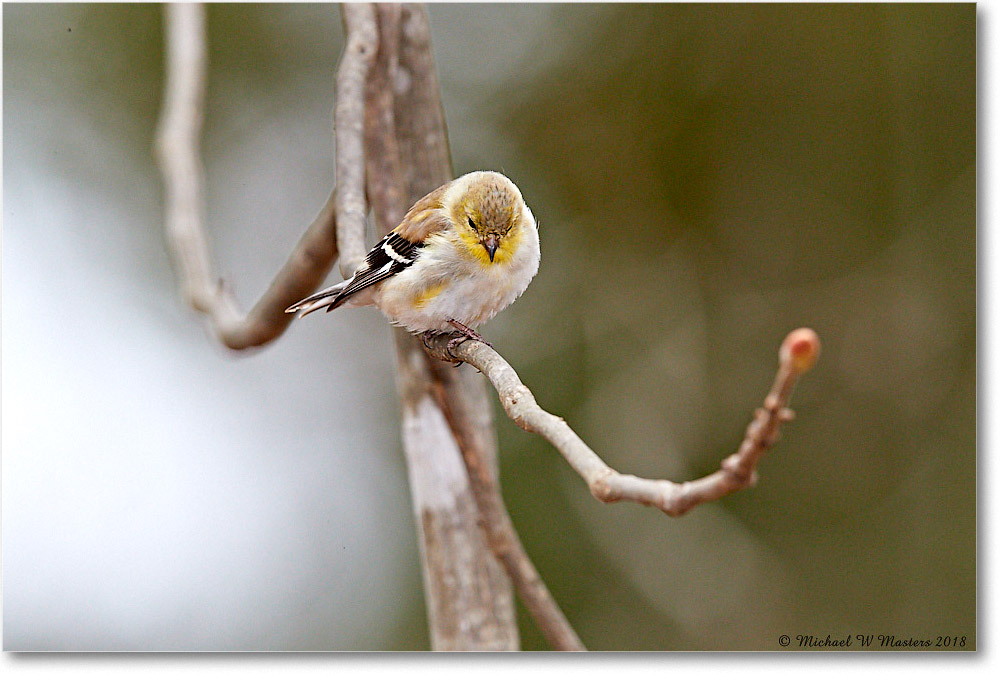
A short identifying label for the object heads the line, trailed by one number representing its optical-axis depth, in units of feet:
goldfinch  17.81
